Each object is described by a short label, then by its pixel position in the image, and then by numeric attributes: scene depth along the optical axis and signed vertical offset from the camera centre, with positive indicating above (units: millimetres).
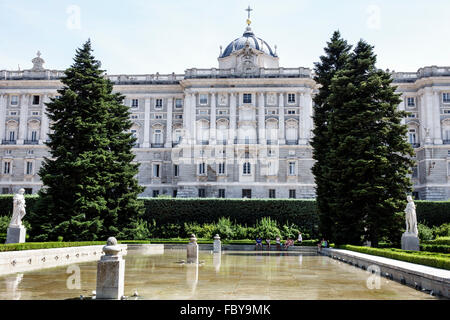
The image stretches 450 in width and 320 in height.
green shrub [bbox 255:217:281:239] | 34406 -1798
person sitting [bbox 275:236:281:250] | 29897 -2499
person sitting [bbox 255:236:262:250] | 30242 -2526
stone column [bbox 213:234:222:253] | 24623 -2250
